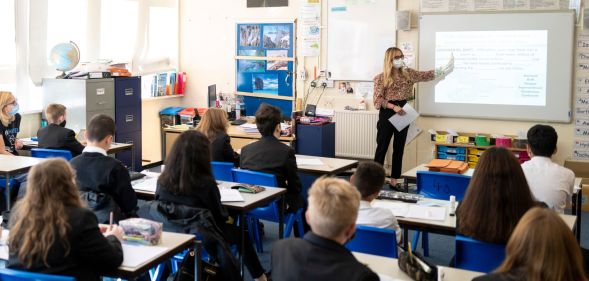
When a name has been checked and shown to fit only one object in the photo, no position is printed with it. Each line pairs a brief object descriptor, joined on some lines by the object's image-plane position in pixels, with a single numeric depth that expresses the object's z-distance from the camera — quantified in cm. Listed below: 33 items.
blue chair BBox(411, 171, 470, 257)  498
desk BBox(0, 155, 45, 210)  537
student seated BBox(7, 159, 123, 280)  282
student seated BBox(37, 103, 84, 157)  611
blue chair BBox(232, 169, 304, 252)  507
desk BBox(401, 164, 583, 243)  486
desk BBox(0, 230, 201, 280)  304
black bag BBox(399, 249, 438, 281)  291
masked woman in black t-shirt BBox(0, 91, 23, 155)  650
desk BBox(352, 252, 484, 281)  302
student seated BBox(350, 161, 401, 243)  361
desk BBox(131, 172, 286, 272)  434
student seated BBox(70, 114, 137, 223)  406
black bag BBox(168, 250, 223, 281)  370
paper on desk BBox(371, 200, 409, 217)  416
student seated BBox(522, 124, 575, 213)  431
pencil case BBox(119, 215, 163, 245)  337
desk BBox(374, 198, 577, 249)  393
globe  777
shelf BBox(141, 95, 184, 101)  928
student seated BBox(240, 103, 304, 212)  519
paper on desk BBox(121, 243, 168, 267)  312
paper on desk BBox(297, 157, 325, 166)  594
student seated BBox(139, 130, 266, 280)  402
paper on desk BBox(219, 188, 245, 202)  442
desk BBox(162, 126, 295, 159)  791
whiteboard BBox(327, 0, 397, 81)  841
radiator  868
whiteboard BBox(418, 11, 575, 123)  754
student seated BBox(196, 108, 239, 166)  572
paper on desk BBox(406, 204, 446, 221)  408
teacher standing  788
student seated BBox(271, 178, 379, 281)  245
